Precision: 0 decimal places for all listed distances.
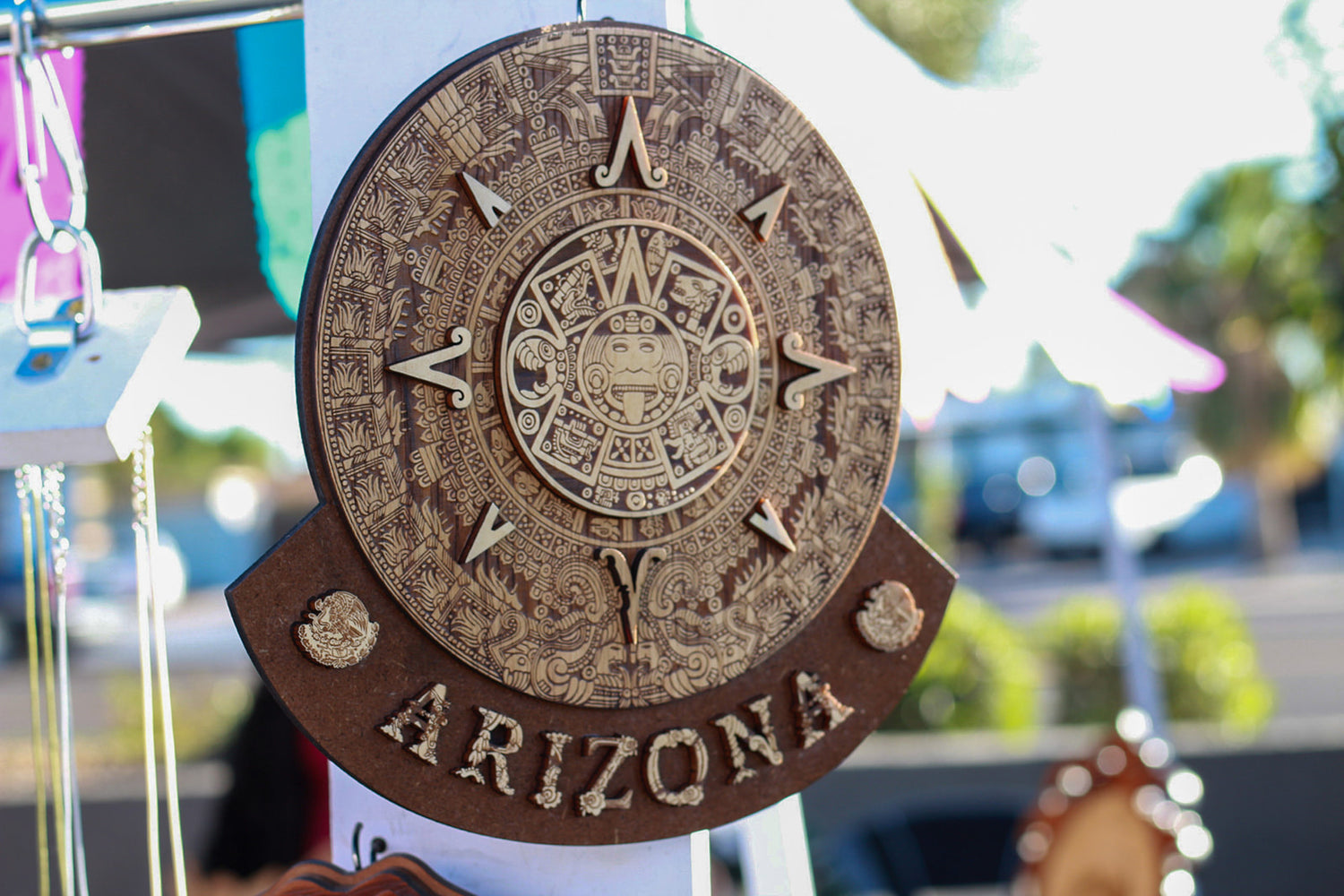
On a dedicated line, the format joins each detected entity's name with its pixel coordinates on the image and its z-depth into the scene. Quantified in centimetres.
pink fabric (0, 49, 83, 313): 157
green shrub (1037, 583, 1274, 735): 603
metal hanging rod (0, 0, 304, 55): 99
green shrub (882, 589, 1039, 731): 575
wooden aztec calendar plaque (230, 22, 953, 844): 82
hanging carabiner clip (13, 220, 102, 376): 88
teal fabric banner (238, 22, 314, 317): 159
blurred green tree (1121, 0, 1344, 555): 478
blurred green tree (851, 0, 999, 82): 711
